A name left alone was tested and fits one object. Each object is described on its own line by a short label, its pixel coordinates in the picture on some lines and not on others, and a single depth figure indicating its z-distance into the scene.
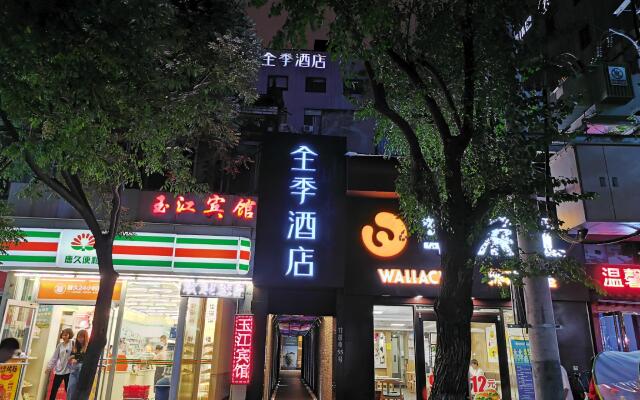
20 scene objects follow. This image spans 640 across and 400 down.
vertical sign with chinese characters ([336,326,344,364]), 11.31
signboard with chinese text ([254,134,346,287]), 11.34
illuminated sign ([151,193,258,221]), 11.42
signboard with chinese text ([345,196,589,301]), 11.89
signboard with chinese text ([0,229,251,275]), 10.75
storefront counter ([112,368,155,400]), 11.34
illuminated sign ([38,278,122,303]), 11.66
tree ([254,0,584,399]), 5.32
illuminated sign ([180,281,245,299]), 10.95
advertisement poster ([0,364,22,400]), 10.06
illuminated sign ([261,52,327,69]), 31.22
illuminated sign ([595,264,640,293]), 12.26
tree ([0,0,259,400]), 5.53
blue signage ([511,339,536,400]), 11.41
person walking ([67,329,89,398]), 10.17
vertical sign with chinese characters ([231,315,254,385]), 10.47
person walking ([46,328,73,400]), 10.24
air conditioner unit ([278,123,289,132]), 16.20
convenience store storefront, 10.82
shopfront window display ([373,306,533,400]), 11.66
